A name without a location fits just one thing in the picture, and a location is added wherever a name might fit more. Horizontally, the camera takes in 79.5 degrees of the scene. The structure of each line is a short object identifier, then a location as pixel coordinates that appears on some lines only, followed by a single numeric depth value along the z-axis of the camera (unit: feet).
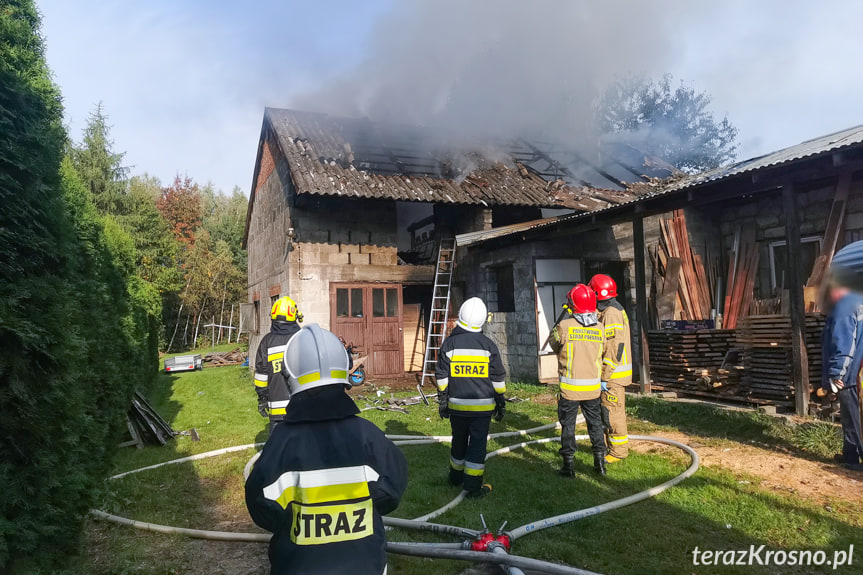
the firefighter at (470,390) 14.87
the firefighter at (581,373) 16.10
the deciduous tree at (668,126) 90.89
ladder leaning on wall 38.60
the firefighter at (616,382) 17.51
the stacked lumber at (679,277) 31.78
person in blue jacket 14.23
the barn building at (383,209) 36.91
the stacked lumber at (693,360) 24.55
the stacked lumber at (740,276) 30.12
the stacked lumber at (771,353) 21.44
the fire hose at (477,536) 9.34
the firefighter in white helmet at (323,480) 6.13
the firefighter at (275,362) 16.25
